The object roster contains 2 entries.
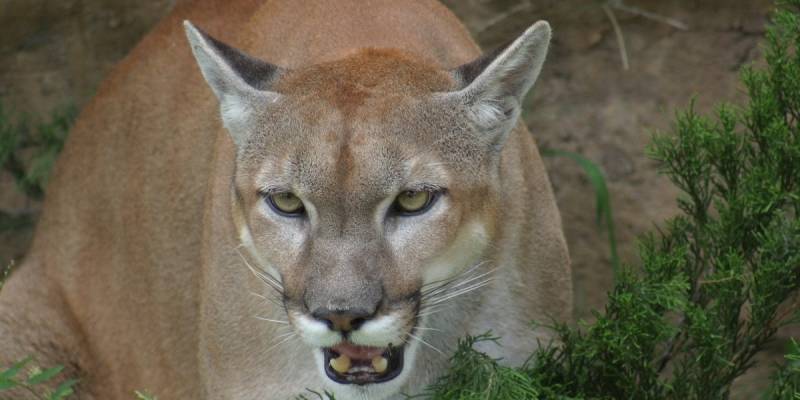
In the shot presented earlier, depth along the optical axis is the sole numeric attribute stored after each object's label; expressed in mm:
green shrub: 8328
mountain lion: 7656
